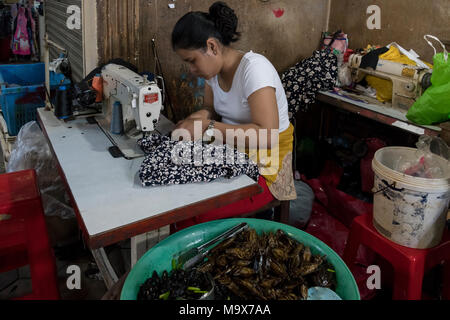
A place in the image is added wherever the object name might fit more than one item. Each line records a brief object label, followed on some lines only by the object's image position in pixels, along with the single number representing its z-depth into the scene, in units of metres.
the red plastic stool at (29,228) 1.56
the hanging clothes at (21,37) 5.72
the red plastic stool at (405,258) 1.60
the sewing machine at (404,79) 2.26
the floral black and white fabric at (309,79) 2.91
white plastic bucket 1.55
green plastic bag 1.80
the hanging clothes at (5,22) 6.26
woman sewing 1.66
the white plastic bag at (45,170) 2.23
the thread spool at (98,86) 2.04
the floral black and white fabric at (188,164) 1.35
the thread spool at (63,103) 2.05
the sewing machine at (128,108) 1.64
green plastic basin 1.10
